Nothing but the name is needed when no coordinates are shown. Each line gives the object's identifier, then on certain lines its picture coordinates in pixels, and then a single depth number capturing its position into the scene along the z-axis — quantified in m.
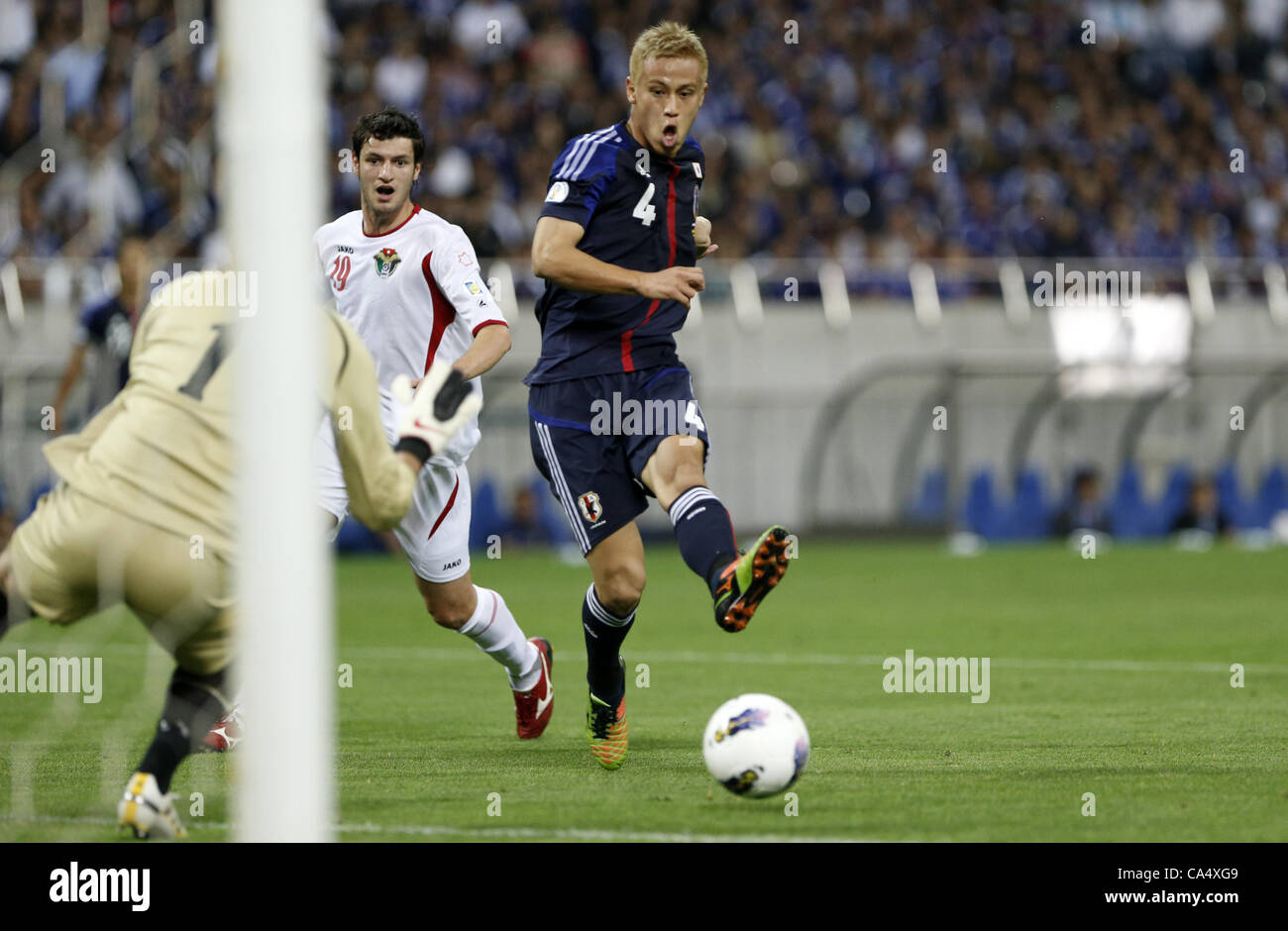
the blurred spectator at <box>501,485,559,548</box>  19.88
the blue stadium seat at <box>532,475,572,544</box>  20.31
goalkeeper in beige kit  4.89
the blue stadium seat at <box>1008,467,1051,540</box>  21.38
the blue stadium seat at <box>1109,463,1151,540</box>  21.30
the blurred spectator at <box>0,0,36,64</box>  19.59
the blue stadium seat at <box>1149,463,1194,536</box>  21.42
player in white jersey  7.33
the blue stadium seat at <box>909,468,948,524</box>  21.09
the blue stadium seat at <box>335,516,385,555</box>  19.62
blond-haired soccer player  6.74
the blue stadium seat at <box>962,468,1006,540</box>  21.34
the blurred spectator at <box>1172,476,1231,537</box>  21.09
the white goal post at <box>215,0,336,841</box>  3.39
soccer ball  5.67
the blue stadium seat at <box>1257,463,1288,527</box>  21.20
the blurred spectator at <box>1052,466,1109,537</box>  20.89
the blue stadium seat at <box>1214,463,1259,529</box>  21.27
